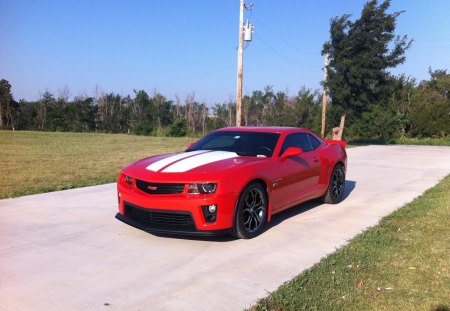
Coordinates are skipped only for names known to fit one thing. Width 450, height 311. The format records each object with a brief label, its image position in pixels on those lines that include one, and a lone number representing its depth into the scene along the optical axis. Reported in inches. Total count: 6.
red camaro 183.8
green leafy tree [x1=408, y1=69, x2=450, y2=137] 1083.3
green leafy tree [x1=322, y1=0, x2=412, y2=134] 733.9
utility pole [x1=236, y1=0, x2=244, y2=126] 725.3
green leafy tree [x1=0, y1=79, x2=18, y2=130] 1723.7
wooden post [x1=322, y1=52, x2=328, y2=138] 783.9
